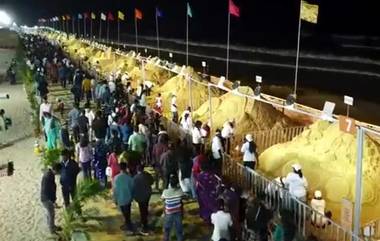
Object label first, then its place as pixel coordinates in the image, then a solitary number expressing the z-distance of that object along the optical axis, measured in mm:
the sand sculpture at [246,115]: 16688
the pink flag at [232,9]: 19547
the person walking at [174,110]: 18755
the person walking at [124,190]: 10719
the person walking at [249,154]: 12938
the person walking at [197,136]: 14219
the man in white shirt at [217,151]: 13258
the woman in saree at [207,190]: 11062
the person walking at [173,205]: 9859
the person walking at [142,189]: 10703
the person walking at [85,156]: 13312
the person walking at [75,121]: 16562
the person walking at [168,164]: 11912
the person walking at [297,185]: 10656
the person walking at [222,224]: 9141
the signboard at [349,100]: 10664
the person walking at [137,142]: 13695
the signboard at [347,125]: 8774
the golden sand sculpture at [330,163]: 11351
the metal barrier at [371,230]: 9195
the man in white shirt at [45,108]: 17916
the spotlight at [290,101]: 13780
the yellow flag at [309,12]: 14733
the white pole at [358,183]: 8789
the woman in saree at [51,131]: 15859
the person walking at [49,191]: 11164
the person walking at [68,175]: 11797
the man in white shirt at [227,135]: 14867
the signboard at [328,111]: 10647
